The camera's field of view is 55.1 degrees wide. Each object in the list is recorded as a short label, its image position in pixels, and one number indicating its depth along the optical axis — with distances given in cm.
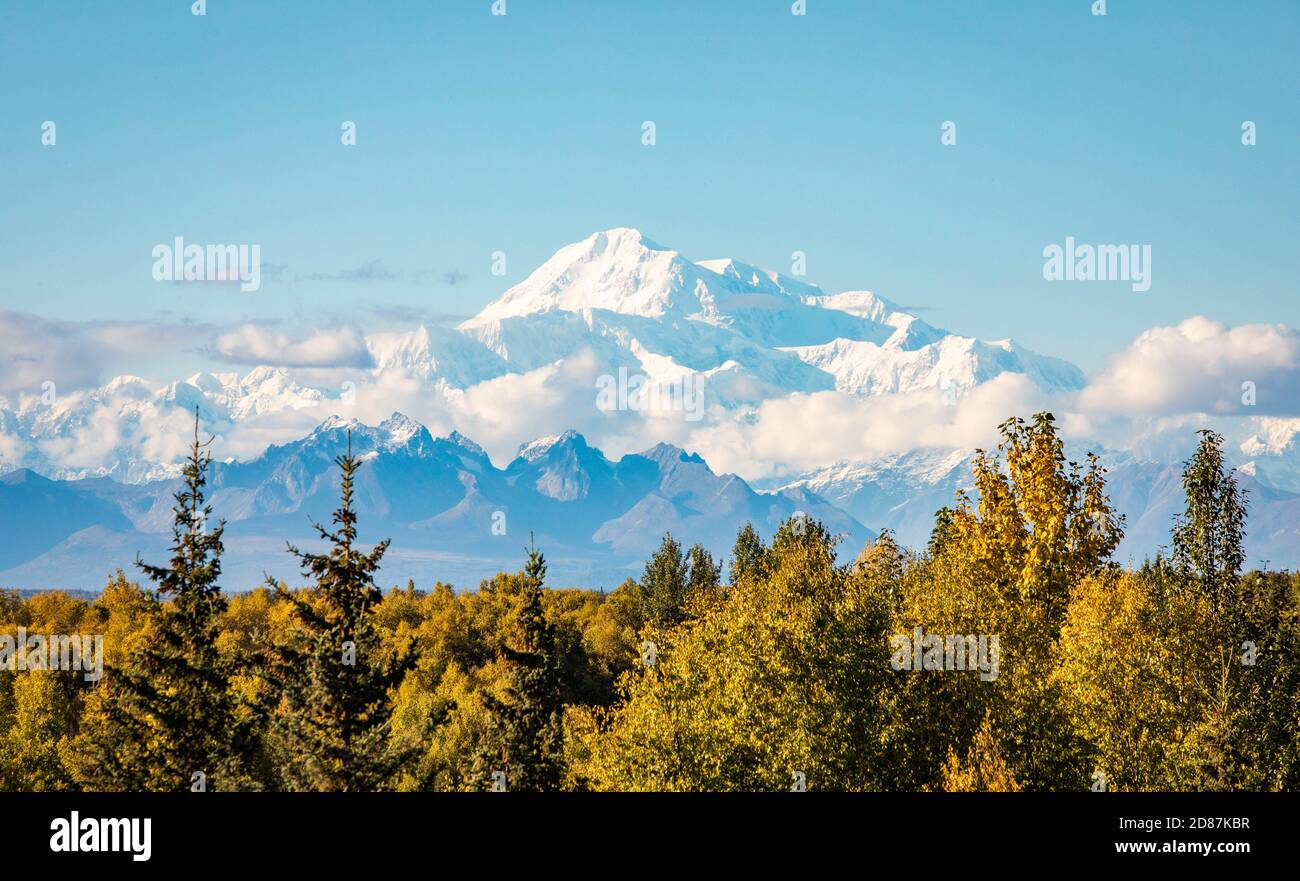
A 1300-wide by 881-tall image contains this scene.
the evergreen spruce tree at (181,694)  4947
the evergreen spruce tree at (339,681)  4569
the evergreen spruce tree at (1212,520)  8431
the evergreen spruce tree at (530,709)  6919
